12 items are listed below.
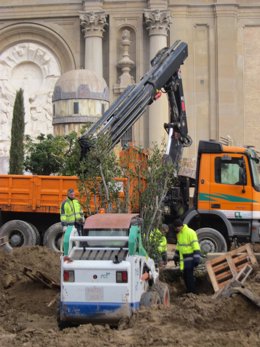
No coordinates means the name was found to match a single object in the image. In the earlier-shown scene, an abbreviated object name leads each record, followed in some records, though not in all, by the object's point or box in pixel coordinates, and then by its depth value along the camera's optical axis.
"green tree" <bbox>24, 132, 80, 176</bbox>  27.98
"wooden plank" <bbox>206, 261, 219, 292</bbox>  13.95
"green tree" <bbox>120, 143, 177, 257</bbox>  14.10
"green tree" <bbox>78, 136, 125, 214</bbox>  14.45
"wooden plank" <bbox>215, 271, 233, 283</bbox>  14.25
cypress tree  30.93
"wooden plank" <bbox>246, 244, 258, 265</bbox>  14.42
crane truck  9.98
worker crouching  13.22
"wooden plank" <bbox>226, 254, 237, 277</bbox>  14.14
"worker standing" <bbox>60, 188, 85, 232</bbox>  15.80
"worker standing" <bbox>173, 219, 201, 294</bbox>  13.33
